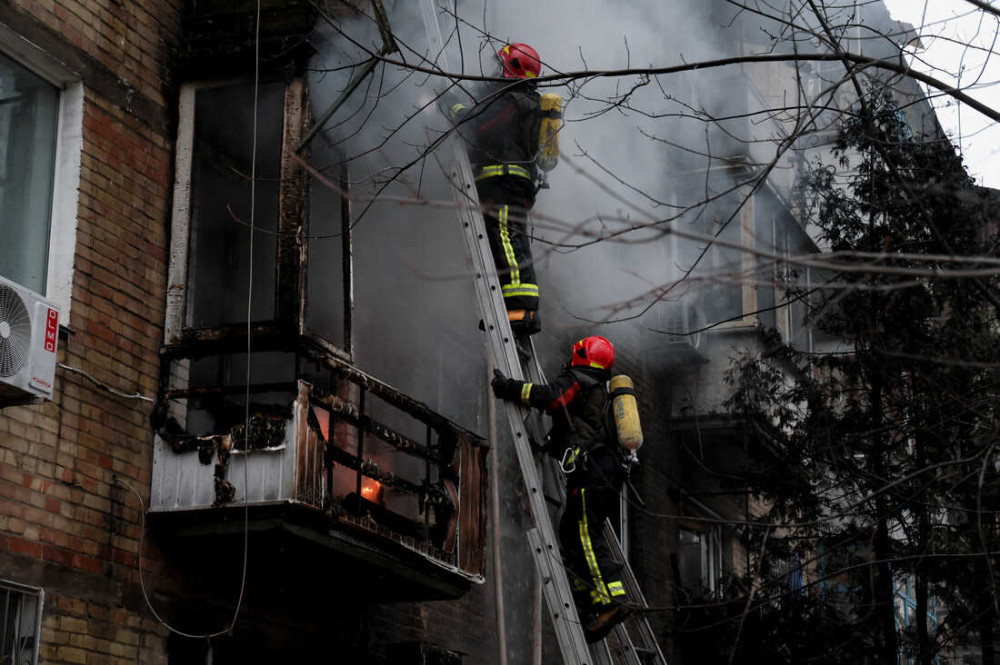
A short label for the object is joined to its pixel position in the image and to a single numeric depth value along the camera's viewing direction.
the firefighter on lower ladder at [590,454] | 7.45
